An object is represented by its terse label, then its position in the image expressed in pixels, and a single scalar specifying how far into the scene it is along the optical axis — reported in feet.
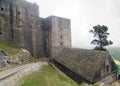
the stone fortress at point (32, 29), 79.40
